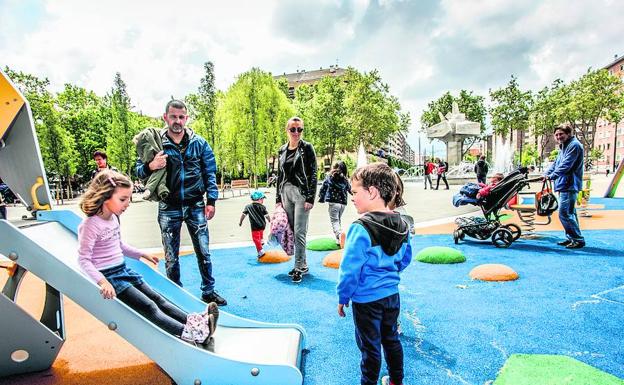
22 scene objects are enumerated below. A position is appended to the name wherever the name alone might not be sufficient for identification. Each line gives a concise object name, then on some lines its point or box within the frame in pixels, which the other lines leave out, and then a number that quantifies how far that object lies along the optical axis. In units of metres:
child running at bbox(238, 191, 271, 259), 6.12
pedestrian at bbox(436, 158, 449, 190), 23.72
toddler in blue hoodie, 2.07
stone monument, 35.96
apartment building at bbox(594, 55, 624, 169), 85.94
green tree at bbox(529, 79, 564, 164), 52.66
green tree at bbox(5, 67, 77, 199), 25.66
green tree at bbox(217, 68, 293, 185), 35.44
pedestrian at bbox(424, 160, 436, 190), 24.71
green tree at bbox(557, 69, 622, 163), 44.69
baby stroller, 6.58
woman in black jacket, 4.66
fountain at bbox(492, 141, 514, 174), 31.47
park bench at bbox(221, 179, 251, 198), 25.52
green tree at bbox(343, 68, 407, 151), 44.09
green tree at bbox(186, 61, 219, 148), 34.66
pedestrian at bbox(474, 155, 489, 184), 17.34
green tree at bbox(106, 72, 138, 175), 34.88
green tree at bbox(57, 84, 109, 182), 41.84
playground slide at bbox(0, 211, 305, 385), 2.16
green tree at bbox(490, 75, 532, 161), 52.25
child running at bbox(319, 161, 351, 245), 6.91
